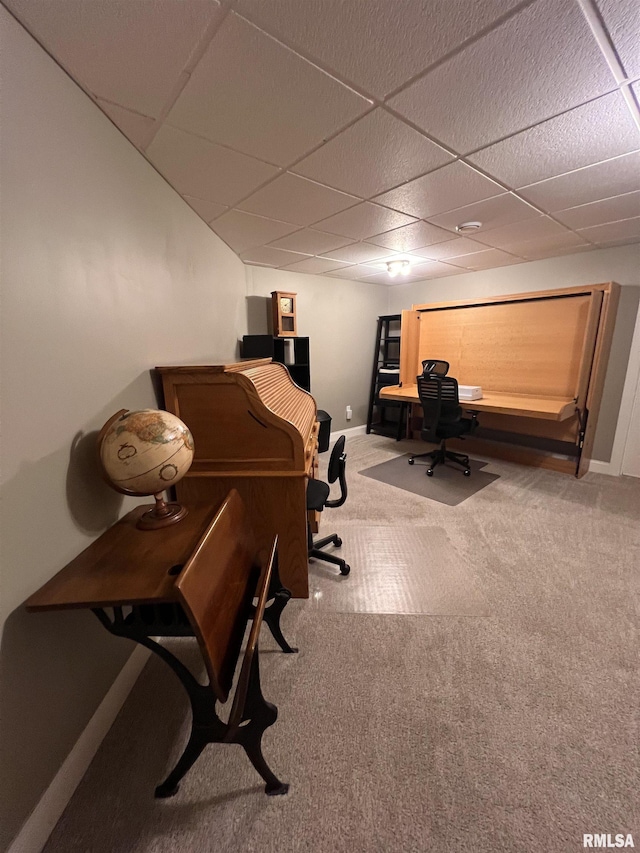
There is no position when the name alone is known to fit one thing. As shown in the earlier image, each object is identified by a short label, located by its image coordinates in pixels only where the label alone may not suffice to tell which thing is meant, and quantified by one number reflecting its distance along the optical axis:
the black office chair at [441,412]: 3.37
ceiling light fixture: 3.60
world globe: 1.07
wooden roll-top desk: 1.57
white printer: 3.70
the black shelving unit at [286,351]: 3.38
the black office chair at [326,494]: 1.87
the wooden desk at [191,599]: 0.86
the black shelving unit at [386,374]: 4.97
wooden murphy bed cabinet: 3.23
